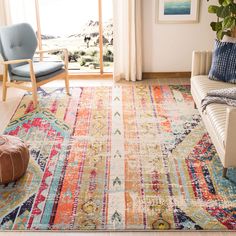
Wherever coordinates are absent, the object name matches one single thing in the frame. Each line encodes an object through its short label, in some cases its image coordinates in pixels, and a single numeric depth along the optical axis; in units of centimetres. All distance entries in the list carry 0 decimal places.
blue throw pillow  438
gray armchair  501
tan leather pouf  331
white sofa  319
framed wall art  576
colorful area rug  302
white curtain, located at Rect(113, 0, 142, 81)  570
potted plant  517
